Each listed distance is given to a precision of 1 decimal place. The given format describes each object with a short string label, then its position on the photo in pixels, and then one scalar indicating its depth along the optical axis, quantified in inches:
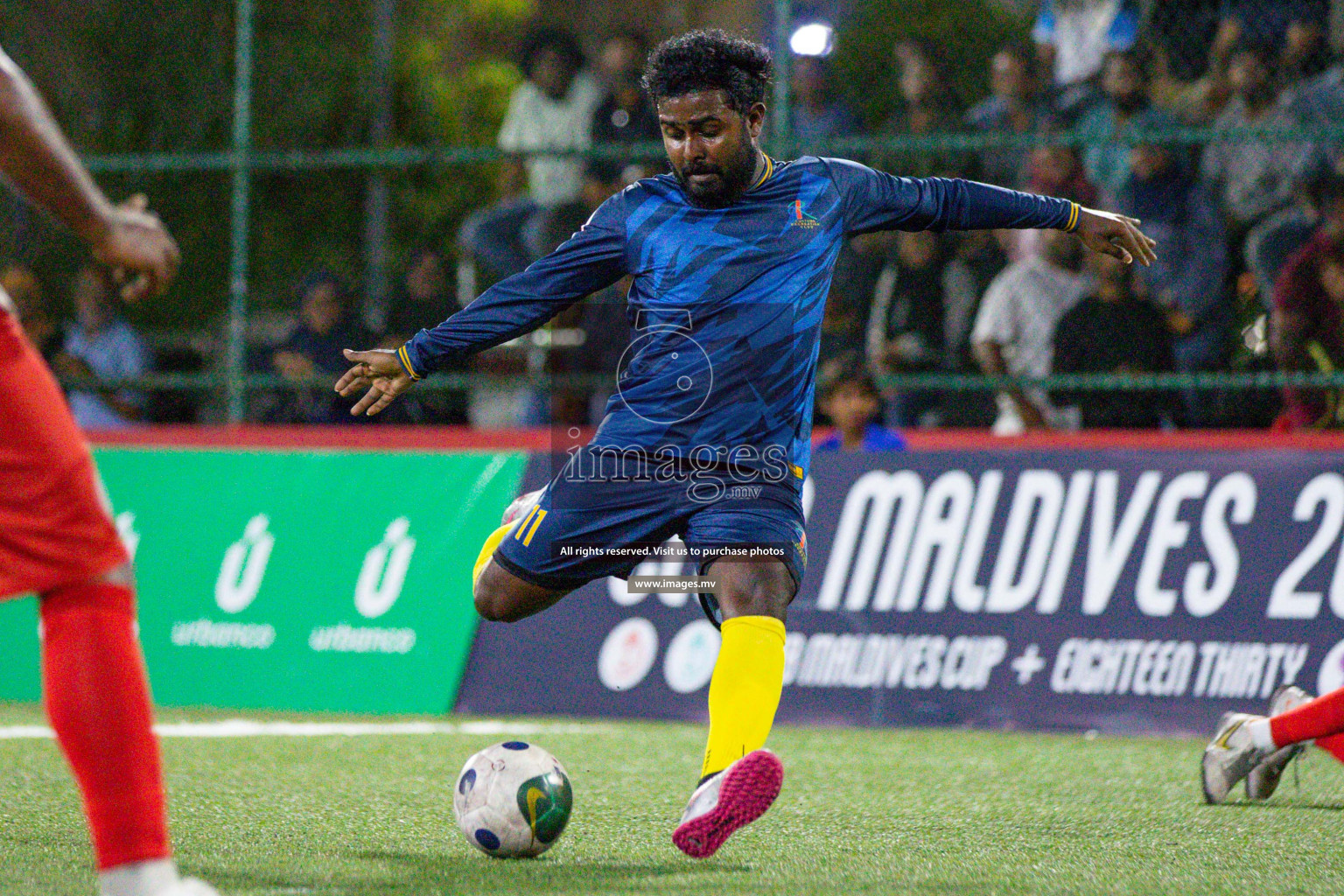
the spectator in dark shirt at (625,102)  794.2
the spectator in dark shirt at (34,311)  827.4
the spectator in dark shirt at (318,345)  783.7
